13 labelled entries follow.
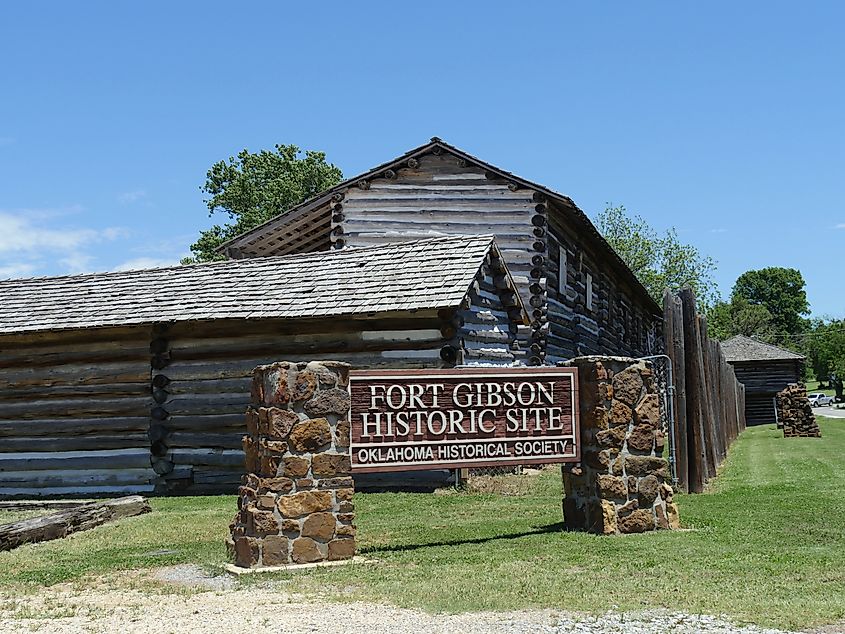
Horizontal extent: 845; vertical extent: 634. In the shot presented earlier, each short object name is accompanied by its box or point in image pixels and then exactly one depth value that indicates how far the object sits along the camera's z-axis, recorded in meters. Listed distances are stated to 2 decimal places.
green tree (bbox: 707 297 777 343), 88.94
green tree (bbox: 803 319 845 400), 78.94
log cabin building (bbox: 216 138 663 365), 22.52
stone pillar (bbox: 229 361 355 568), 8.52
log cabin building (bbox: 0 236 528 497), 15.21
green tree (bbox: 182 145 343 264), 55.22
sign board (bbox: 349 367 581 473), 9.20
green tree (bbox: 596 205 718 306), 61.78
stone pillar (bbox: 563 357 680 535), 9.73
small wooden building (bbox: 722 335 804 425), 46.06
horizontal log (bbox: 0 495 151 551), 10.41
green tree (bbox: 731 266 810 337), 110.56
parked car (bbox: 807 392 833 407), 81.53
